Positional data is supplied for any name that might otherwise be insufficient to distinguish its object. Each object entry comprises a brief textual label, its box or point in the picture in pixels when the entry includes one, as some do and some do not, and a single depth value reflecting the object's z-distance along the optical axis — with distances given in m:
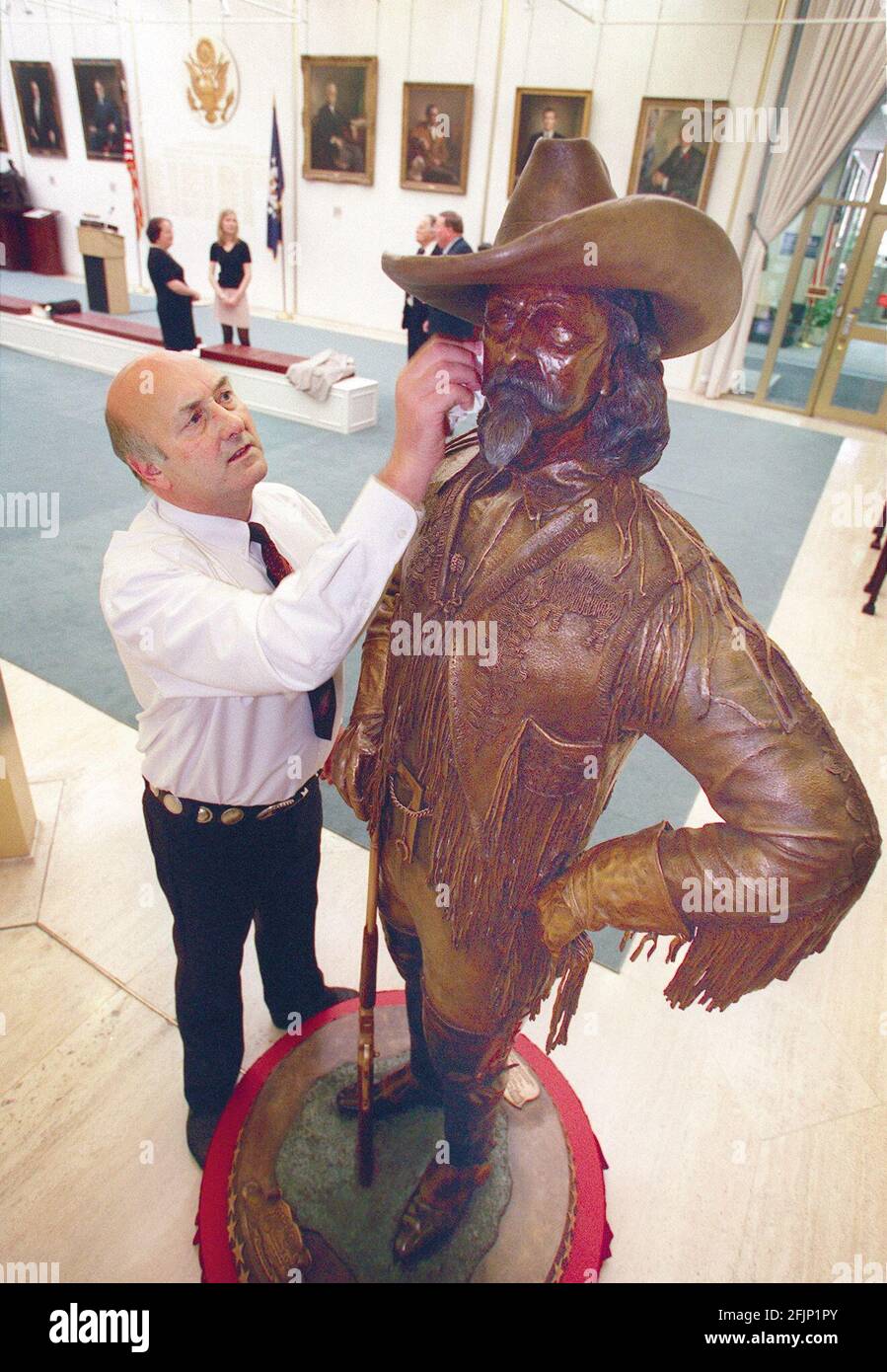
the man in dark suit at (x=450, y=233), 8.20
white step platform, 8.38
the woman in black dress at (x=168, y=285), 8.62
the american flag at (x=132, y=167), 13.48
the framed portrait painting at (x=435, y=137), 11.11
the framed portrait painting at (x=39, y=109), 14.82
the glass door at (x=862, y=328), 10.36
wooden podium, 12.18
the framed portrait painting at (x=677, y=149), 9.77
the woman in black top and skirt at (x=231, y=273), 9.26
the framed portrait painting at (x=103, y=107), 13.77
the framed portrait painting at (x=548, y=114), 10.33
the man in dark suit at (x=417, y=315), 9.02
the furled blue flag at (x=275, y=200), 12.53
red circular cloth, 2.07
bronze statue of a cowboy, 1.21
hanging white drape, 8.86
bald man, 1.40
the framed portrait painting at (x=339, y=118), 11.60
